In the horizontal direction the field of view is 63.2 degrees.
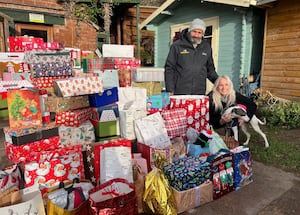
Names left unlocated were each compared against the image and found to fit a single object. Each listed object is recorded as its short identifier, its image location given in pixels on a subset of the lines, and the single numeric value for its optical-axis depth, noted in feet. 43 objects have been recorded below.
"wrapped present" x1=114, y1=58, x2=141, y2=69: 14.82
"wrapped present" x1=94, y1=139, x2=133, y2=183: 7.02
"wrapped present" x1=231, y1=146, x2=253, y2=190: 7.67
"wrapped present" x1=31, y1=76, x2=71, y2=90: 10.46
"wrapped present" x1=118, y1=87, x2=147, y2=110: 9.75
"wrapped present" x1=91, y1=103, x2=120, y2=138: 8.63
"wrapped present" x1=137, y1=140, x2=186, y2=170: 7.91
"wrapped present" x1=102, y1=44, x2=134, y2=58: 15.40
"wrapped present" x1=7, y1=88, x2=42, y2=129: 7.35
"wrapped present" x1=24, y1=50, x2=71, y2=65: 10.42
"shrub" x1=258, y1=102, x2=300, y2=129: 15.89
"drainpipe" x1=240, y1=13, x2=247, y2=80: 20.84
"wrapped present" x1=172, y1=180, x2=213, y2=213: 6.54
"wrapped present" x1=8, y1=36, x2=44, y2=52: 17.20
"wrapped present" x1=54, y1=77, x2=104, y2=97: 8.51
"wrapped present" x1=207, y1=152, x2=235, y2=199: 7.12
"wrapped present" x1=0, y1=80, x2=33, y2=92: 9.88
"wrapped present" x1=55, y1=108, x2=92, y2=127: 8.31
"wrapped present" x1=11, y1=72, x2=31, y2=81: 14.89
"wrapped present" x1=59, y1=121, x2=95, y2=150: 8.18
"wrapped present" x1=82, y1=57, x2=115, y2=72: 14.90
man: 11.32
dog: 10.20
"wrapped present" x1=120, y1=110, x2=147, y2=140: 8.89
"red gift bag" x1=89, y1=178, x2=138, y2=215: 5.32
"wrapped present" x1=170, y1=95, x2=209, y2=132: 10.23
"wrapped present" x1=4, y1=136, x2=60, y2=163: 7.39
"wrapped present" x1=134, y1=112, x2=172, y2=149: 8.86
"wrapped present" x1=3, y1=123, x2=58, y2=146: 7.35
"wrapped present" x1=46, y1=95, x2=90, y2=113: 8.26
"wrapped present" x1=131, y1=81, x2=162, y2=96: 11.12
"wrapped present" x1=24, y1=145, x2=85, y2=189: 6.56
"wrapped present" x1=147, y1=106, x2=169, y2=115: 10.05
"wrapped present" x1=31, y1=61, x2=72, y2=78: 10.53
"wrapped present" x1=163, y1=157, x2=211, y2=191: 6.58
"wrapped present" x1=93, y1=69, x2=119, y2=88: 11.62
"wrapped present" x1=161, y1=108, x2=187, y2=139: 9.79
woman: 10.58
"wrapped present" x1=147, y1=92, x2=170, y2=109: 10.19
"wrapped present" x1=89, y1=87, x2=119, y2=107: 8.84
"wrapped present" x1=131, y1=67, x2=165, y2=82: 11.55
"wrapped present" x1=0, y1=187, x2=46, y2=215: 4.80
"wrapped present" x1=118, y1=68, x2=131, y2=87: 12.17
